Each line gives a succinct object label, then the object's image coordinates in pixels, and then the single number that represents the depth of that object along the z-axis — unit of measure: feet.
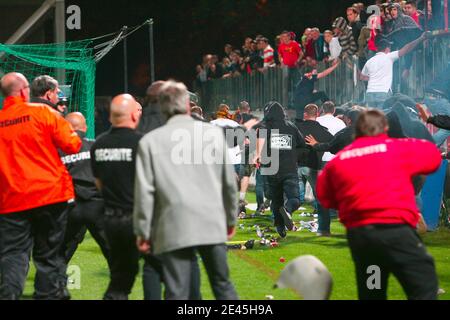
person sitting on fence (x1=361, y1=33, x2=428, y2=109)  62.95
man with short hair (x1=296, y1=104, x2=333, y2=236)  50.37
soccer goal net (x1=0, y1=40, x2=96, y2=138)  60.64
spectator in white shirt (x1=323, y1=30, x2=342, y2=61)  75.77
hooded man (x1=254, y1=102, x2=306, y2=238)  49.32
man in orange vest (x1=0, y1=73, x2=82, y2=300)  29.84
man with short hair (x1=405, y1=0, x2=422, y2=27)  61.21
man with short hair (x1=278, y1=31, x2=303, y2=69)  81.35
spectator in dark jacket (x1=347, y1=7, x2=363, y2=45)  67.77
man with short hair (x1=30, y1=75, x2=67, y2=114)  34.12
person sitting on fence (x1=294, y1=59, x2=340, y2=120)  77.15
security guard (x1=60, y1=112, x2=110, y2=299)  32.78
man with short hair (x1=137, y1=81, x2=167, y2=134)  29.53
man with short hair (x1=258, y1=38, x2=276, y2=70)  89.97
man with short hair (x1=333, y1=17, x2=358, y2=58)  71.46
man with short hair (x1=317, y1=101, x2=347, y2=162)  53.57
